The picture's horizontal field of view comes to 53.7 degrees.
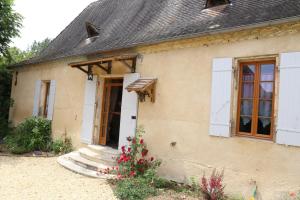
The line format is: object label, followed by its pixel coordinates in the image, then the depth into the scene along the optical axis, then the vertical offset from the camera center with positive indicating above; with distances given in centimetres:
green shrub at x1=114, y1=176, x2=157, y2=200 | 541 -141
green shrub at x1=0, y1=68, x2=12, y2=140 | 1308 +43
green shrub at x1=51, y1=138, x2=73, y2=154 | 962 -120
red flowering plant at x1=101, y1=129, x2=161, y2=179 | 662 -105
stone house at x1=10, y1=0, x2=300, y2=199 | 508 +63
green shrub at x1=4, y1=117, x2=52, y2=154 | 991 -101
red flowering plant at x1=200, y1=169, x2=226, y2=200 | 523 -124
